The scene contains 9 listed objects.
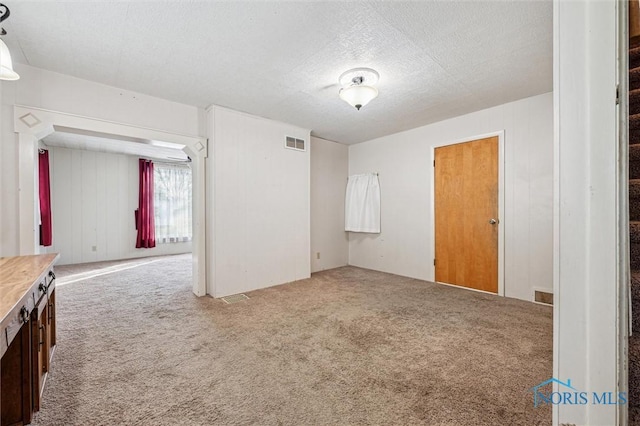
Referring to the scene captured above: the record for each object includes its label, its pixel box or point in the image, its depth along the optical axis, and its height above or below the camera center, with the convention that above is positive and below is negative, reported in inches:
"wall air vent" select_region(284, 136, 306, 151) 168.4 +42.1
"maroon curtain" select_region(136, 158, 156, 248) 255.9 +4.7
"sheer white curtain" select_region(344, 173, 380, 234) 198.7 +5.5
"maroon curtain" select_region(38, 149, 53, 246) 202.2 +9.8
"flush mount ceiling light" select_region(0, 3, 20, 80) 61.5 +33.1
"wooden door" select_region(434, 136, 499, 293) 144.5 -1.8
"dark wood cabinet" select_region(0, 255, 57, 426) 46.0 -25.5
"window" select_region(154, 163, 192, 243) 271.3 +10.8
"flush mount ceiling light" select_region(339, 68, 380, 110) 103.8 +48.3
